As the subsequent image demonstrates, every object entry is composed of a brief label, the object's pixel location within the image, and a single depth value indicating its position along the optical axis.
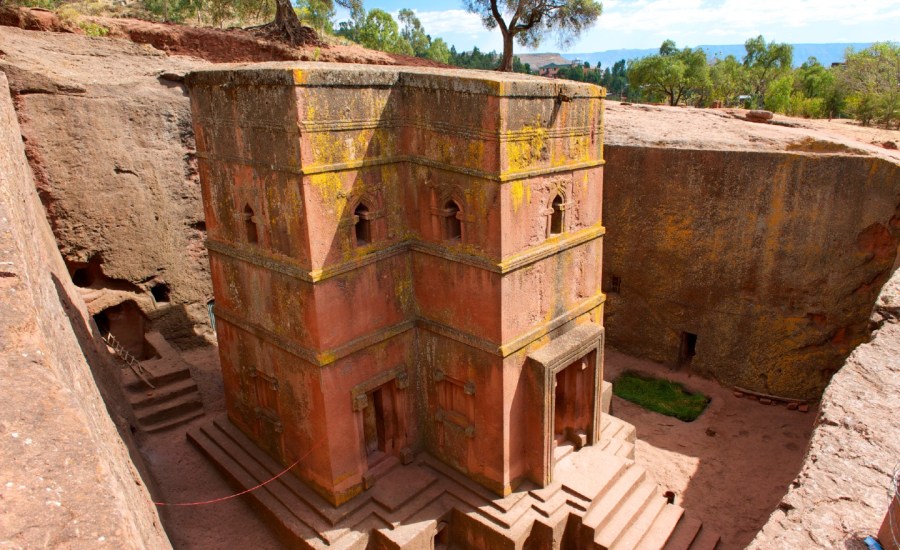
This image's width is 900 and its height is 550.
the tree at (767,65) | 50.47
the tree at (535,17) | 27.42
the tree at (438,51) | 81.06
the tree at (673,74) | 42.22
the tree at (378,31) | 52.50
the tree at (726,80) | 45.34
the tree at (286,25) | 20.31
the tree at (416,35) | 76.00
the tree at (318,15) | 24.70
